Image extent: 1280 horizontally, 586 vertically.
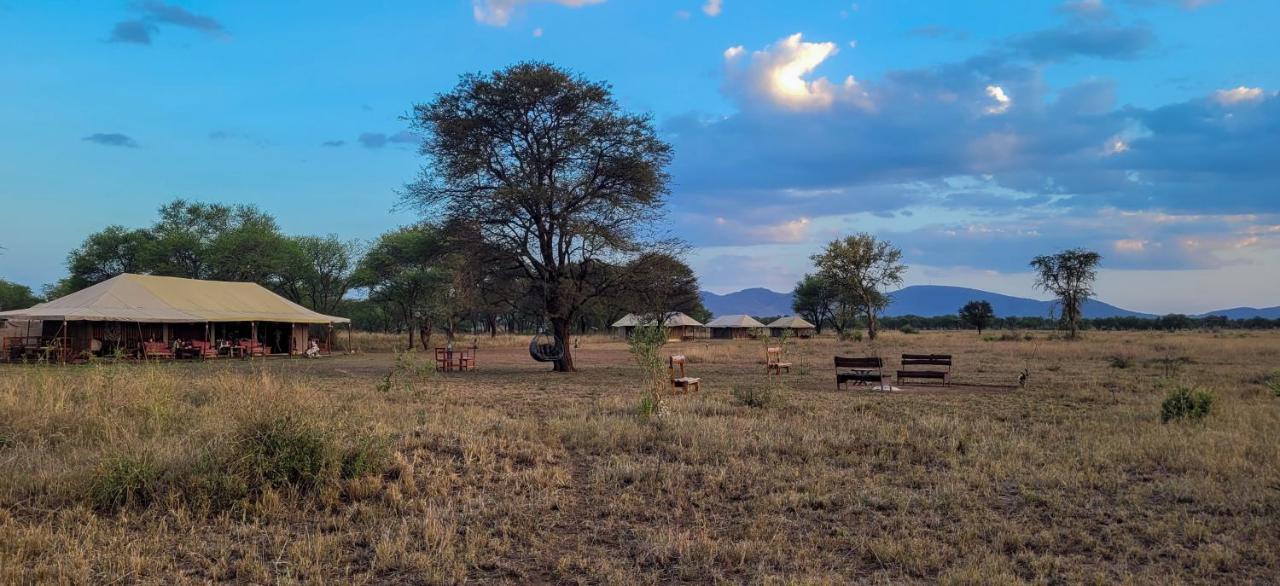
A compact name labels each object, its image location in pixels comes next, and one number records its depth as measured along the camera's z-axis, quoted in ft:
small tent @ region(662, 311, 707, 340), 262.26
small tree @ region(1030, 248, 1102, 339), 219.61
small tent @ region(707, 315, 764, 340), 298.35
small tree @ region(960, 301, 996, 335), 279.69
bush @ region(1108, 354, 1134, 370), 77.77
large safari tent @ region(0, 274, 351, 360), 104.27
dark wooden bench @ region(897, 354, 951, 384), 57.57
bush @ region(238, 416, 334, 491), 21.33
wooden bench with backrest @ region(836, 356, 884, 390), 55.67
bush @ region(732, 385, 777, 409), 42.12
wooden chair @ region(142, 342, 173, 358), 101.86
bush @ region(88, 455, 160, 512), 19.90
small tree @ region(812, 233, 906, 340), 222.28
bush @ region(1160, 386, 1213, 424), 36.09
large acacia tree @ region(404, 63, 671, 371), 80.64
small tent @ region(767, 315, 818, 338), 304.50
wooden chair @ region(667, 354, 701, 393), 51.11
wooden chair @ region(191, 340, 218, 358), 108.58
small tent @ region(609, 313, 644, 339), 258.57
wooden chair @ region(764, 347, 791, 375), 72.95
